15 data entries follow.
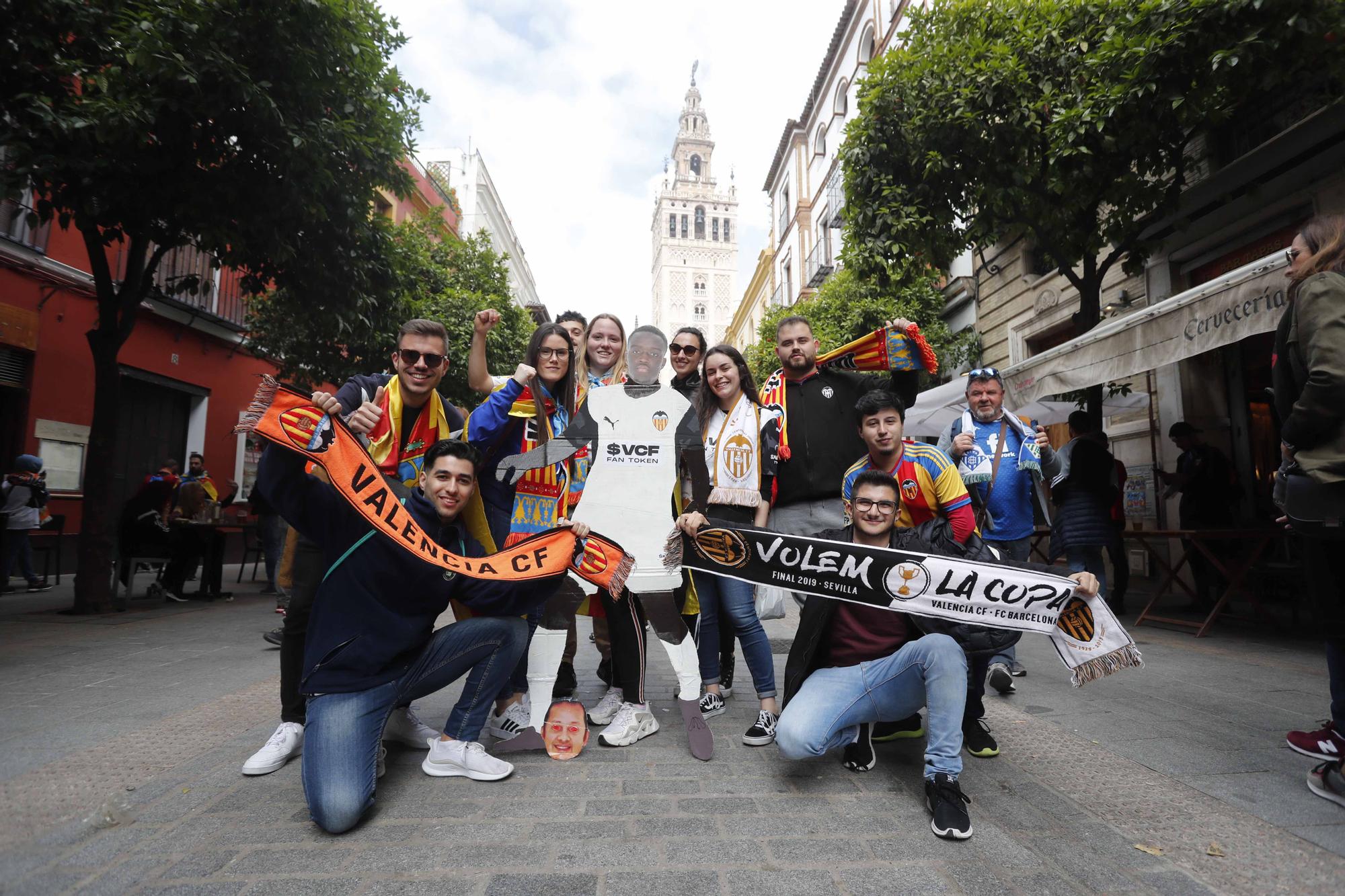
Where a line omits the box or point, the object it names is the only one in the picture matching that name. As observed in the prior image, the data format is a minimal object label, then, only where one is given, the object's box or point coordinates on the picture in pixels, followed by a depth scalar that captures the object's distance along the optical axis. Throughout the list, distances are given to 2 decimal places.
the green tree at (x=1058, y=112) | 6.13
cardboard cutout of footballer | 3.26
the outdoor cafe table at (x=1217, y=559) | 5.59
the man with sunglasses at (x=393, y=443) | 3.04
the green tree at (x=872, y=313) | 15.70
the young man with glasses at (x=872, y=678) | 2.53
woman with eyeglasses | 3.36
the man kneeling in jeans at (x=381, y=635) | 2.47
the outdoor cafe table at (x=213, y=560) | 9.19
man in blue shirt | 4.46
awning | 4.50
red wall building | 10.41
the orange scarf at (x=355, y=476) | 2.62
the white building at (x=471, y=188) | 37.50
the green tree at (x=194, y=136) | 5.85
